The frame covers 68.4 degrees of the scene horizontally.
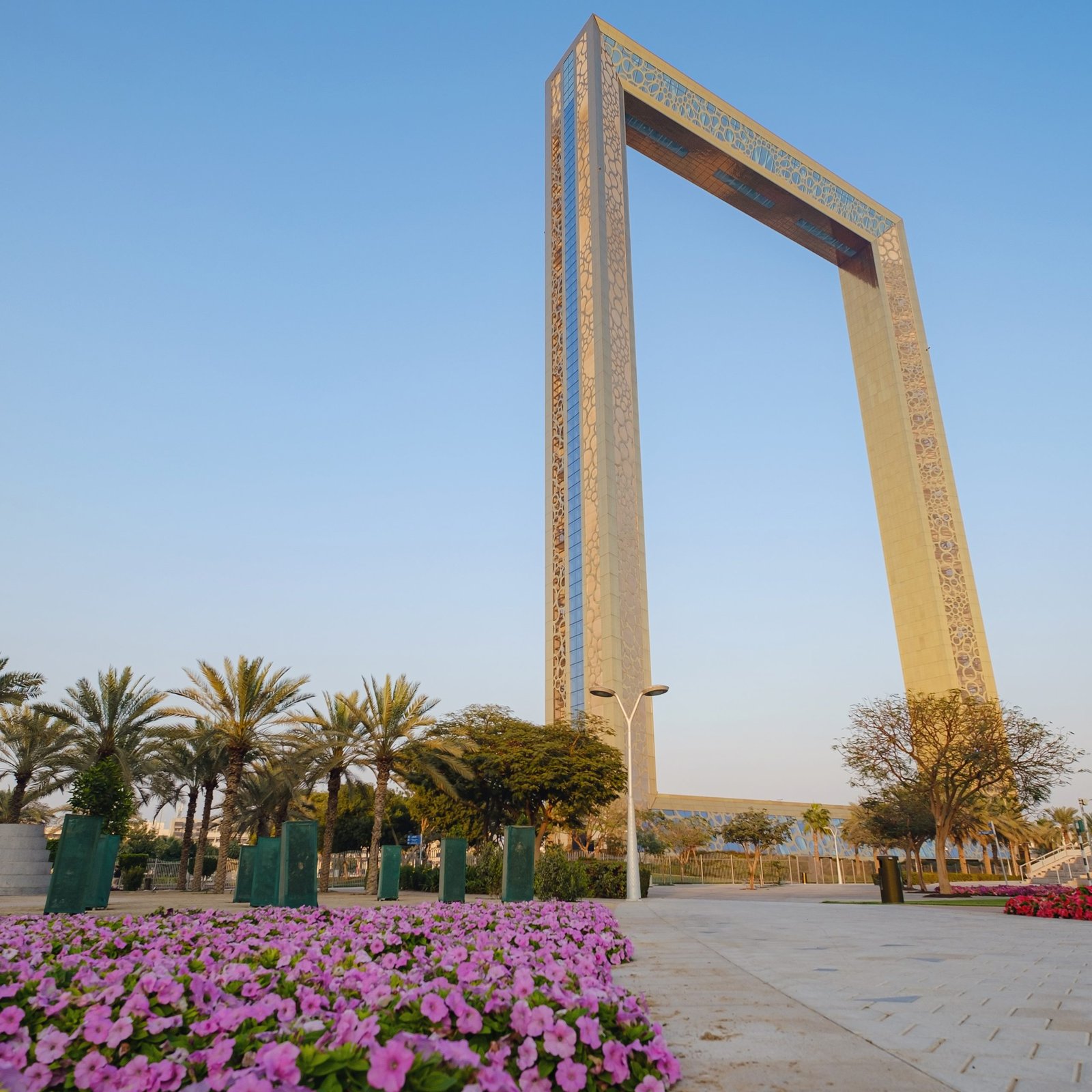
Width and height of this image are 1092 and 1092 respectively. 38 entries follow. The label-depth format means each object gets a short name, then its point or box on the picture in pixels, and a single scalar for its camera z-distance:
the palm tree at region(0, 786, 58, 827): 49.78
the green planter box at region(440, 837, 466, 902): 15.91
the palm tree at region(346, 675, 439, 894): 31.64
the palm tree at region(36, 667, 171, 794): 33.03
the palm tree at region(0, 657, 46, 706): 29.45
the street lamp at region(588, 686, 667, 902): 23.05
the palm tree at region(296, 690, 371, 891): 30.98
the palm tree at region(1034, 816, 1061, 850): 75.12
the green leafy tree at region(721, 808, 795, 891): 47.62
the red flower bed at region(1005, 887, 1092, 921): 14.73
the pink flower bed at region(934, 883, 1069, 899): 21.12
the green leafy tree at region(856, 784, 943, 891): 45.16
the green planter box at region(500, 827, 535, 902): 16.53
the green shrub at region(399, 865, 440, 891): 30.56
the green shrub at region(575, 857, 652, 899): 25.27
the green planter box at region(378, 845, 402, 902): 20.55
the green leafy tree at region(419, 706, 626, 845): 32.47
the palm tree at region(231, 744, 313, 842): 32.28
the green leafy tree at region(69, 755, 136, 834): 28.91
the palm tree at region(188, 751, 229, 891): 36.19
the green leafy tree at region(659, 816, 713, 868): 53.56
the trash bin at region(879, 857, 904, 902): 23.22
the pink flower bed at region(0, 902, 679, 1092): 2.59
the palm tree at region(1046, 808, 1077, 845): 77.50
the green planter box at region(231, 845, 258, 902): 20.33
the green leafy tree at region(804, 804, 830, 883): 61.75
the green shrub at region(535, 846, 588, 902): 21.03
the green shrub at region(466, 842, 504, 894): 26.98
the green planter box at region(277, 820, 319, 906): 13.25
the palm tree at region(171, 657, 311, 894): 29.73
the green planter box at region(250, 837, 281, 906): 15.58
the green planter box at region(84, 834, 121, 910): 15.90
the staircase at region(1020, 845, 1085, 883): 48.50
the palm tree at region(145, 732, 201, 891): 36.62
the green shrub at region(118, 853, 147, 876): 41.13
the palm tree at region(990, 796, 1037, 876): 53.34
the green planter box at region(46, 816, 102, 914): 12.96
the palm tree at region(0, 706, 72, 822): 35.59
